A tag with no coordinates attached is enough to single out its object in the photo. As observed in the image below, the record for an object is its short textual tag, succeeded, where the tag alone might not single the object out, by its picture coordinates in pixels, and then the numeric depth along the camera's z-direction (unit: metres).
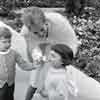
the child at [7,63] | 2.94
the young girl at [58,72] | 2.77
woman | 3.08
